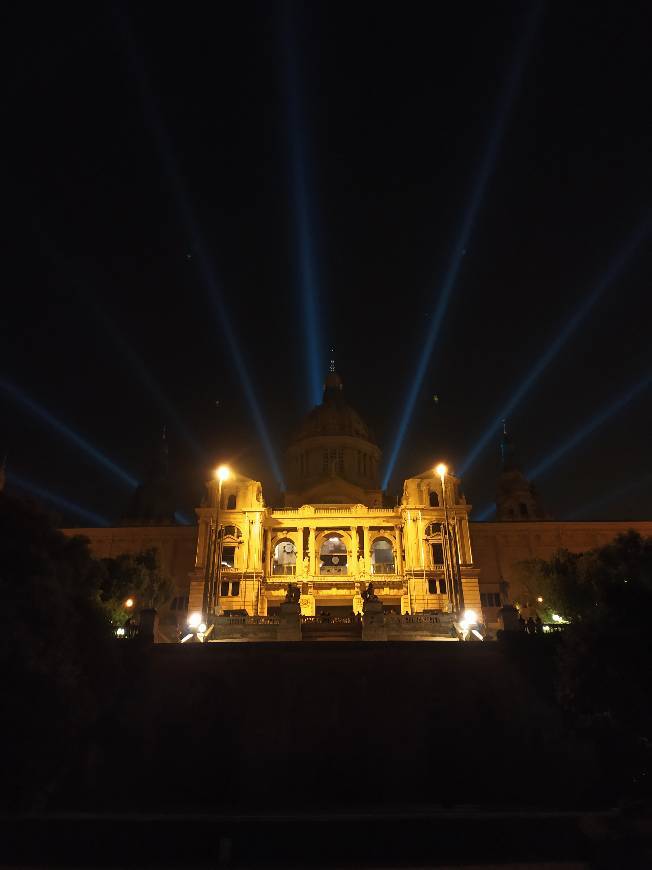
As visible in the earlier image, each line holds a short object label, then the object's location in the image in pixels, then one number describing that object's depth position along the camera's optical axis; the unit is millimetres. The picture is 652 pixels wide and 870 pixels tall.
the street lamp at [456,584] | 33094
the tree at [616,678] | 18125
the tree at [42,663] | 16750
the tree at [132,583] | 36781
